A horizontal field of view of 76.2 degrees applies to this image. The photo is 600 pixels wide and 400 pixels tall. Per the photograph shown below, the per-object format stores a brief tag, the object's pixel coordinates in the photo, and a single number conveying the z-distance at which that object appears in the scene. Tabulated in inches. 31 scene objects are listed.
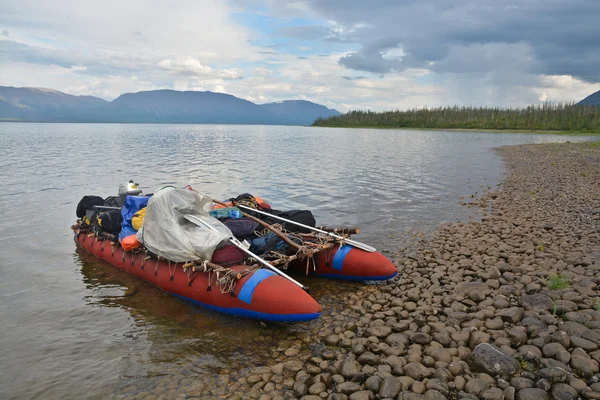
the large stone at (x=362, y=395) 186.9
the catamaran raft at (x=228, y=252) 283.7
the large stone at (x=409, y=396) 178.2
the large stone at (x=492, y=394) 171.9
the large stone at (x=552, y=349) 194.4
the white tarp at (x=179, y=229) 318.3
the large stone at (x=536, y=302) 247.3
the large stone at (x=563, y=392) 165.3
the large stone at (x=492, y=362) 189.6
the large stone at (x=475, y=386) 178.7
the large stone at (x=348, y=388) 194.7
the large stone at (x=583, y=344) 193.8
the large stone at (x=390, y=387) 185.6
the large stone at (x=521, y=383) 175.9
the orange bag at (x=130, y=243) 370.6
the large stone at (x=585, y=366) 177.4
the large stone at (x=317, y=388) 200.4
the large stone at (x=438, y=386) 181.9
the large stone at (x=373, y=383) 193.0
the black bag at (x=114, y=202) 477.4
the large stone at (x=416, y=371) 196.4
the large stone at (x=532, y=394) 167.6
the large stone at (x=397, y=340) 231.9
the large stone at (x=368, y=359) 216.8
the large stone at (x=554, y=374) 175.2
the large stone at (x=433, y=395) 176.9
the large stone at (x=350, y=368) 208.1
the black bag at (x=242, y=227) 372.8
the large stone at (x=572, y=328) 210.4
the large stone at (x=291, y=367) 223.6
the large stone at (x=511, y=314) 237.0
